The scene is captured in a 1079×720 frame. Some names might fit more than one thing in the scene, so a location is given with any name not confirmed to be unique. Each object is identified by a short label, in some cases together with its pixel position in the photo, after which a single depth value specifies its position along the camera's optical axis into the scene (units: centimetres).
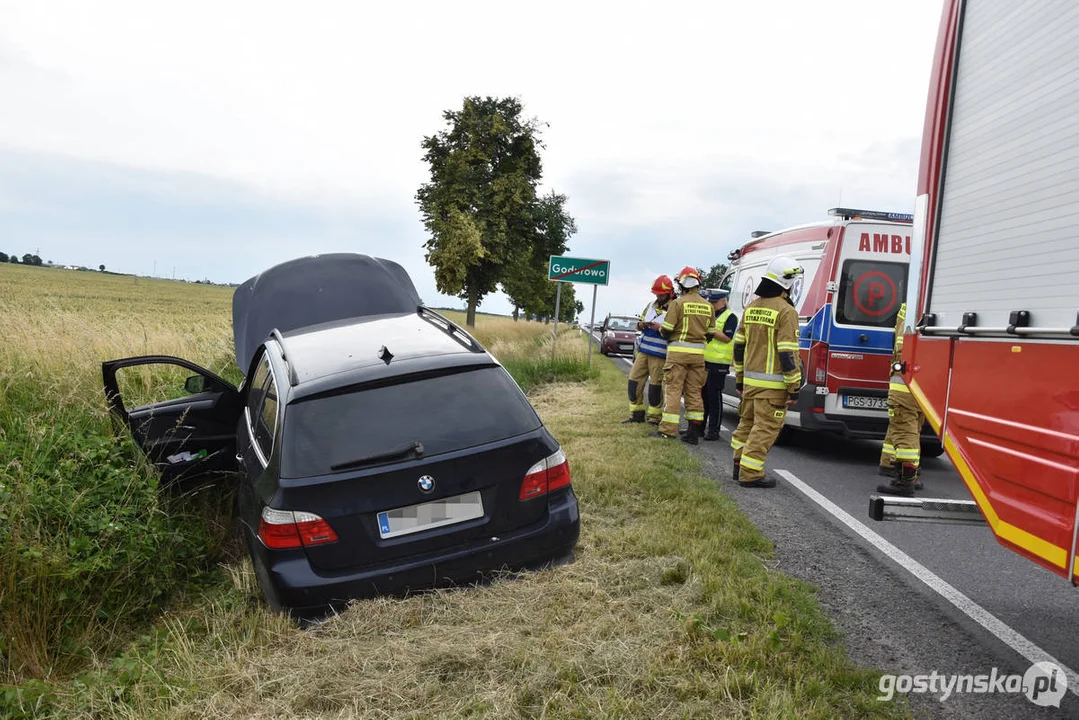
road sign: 1595
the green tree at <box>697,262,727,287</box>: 5650
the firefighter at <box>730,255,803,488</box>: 629
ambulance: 760
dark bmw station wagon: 333
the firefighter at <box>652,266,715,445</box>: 852
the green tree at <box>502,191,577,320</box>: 4141
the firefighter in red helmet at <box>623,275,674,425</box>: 953
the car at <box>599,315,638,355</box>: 2772
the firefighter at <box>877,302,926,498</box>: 650
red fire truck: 252
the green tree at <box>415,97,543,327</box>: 3797
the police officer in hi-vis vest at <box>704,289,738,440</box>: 887
